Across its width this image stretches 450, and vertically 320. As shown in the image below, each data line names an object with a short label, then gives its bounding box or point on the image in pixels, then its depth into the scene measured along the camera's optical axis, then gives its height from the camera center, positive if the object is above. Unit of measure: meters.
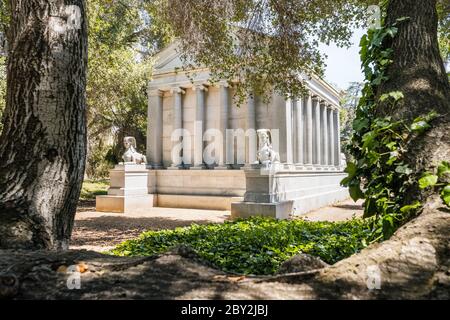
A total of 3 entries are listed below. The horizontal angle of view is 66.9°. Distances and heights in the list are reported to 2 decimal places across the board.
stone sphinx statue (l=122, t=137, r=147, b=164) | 18.23 +0.76
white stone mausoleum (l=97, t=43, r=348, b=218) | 17.30 +1.09
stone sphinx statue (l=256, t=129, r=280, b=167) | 14.38 +0.67
